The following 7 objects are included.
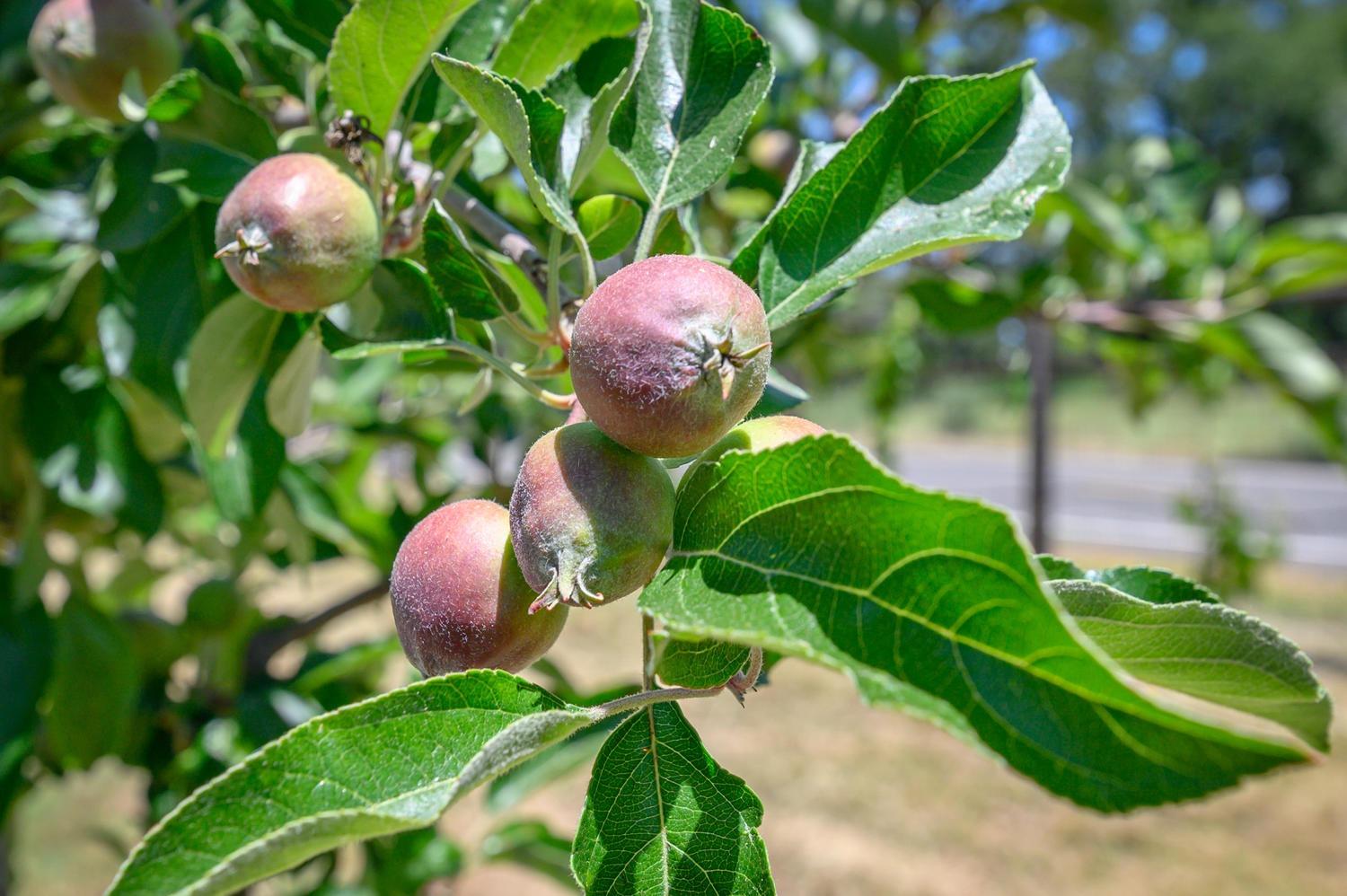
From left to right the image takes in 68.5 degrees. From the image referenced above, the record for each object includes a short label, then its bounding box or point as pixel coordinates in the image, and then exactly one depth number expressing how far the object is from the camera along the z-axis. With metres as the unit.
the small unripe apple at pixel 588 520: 0.15
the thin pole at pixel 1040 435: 2.45
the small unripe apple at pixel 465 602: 0.17
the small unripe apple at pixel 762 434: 0.17
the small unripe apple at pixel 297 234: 0.20
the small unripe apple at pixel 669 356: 0.15
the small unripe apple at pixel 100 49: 0.28
